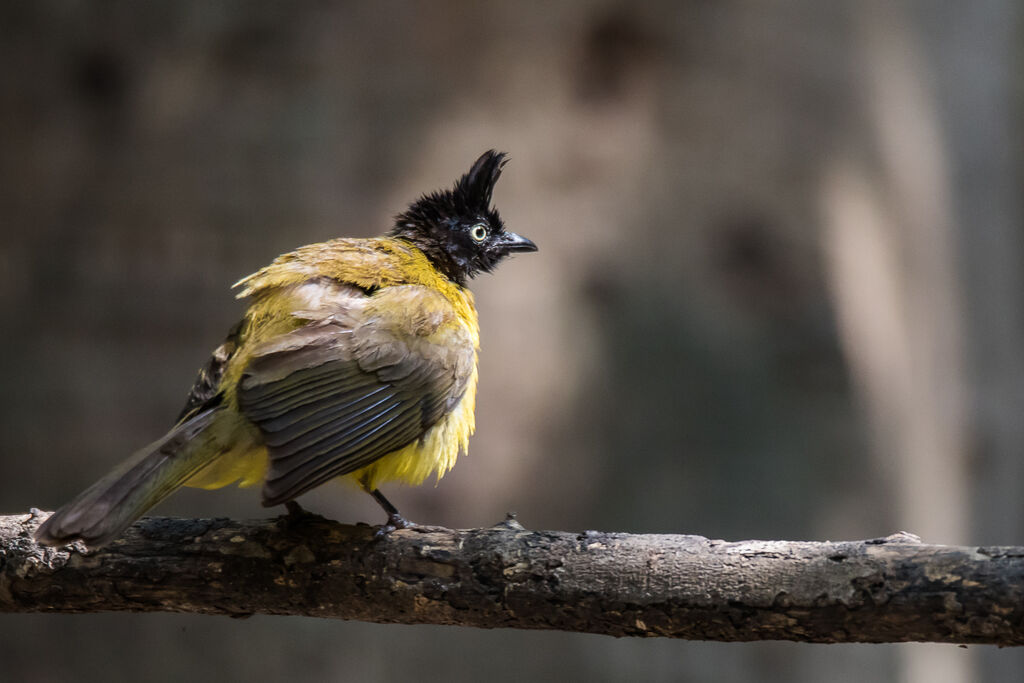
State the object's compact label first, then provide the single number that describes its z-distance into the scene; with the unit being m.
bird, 5.70
